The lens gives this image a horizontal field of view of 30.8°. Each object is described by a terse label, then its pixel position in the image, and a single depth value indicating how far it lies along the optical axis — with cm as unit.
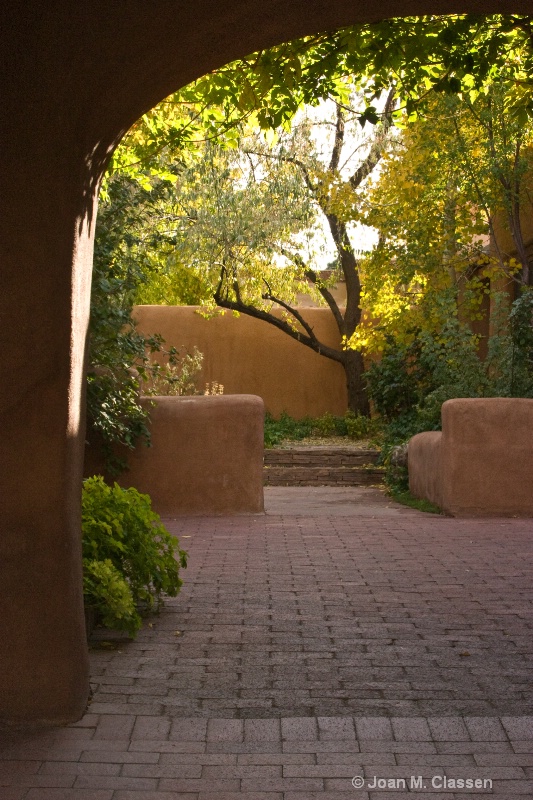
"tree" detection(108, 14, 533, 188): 604
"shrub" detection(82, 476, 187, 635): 522
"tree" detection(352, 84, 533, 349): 1336
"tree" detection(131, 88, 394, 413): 1634
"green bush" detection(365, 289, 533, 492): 1196
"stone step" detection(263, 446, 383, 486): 1513
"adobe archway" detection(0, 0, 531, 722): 373
